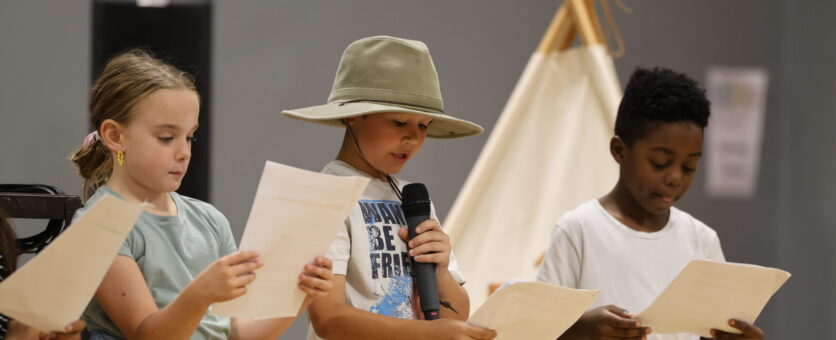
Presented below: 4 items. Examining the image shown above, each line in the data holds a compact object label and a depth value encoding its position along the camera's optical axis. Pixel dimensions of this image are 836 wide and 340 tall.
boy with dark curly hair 5.65
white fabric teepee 7.10
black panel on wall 7.04
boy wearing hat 5.00
